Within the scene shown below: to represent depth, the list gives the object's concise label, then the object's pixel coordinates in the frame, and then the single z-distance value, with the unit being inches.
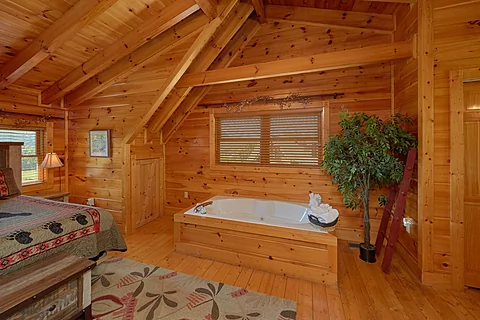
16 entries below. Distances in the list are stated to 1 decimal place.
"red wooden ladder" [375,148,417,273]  87.4
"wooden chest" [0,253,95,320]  47.2
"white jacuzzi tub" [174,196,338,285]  85.2
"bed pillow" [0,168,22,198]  105.5
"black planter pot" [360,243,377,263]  99.6
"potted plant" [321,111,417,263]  89.8
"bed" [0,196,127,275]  62.8
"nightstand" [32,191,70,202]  127.1
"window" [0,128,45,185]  133.7
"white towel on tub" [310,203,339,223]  90.2
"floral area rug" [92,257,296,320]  67.8
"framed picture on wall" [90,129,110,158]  139.8
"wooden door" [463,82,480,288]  77.2
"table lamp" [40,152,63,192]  129.4
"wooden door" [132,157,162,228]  141.7
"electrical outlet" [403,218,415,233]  90.7
